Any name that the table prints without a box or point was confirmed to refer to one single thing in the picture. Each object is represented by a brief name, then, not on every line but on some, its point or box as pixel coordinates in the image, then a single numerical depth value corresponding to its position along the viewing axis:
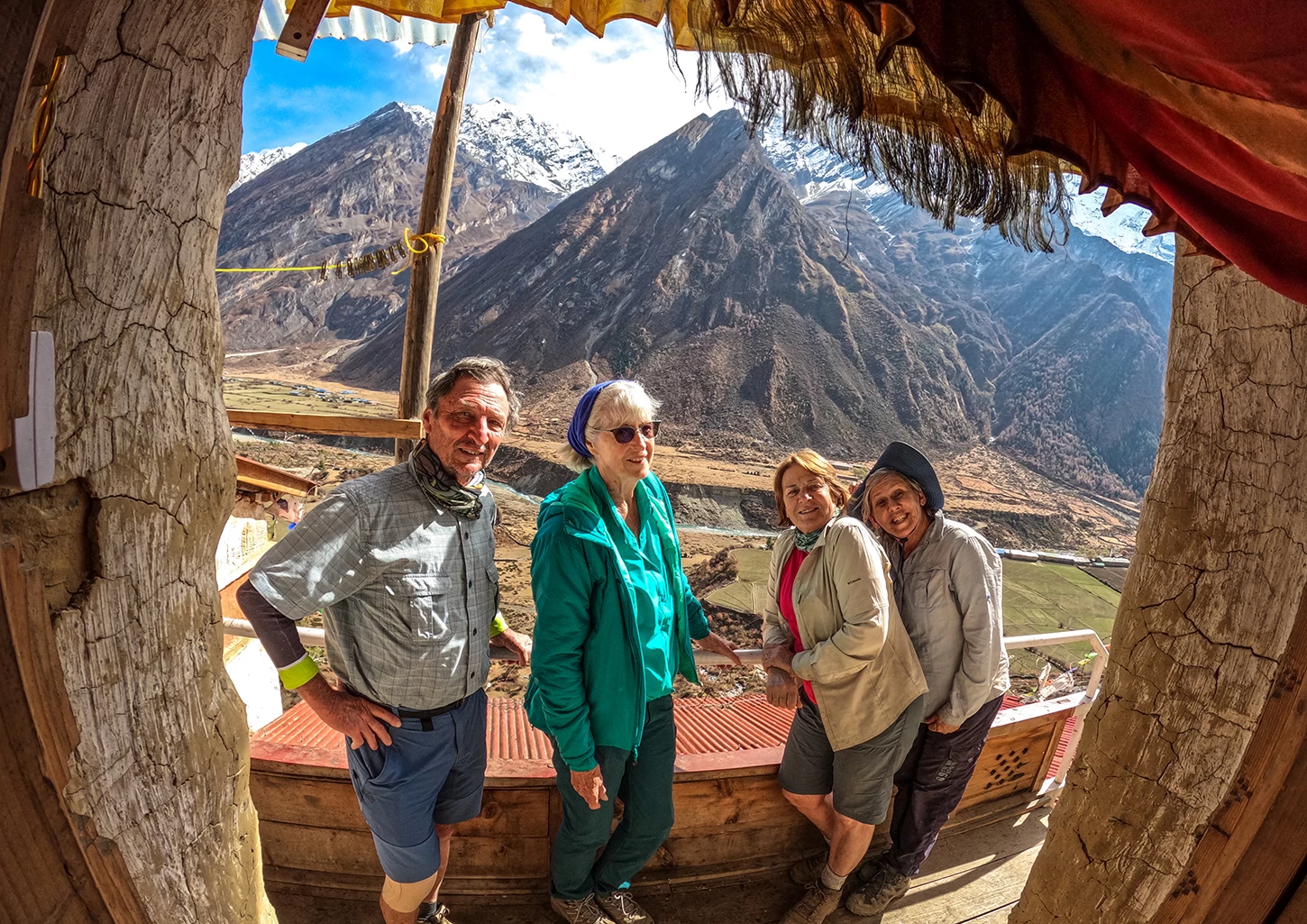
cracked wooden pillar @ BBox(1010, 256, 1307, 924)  1.12
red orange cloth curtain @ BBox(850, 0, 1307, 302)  0.63
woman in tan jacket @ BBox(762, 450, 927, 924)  1.56
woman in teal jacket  1.38
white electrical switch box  0.68
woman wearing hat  1.72
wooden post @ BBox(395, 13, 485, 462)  4.18
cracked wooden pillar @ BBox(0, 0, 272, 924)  0.74
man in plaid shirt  1.24
